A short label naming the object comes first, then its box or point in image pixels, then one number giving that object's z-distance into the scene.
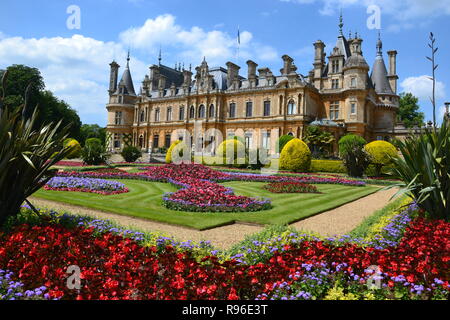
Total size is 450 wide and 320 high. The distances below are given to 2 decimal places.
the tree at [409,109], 50.88
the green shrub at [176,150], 32.50
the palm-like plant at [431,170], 6.71
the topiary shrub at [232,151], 28.03
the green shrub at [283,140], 32.19
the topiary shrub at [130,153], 33.53
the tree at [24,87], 42.66
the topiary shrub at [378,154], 22.75
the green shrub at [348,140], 28.35
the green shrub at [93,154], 25.88
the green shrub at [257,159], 27.72
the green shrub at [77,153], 31.75
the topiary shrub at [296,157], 25.55
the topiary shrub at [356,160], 22.59
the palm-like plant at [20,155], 5.43
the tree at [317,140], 31.41
